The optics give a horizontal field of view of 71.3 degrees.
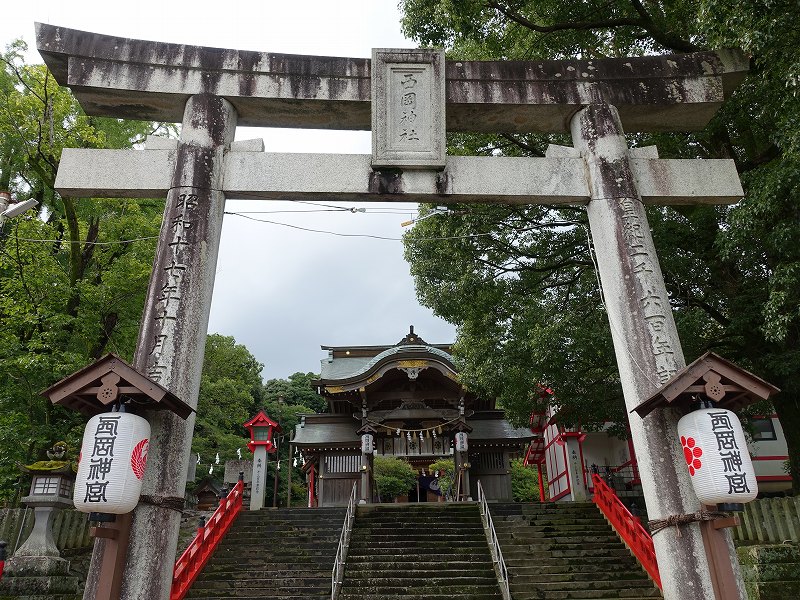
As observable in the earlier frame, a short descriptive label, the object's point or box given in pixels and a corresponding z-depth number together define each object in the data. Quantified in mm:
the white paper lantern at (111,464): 4445
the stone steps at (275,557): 9766
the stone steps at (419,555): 9547
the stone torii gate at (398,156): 5527
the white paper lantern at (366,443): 16594
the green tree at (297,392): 42569
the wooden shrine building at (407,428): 17031
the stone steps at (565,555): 9492
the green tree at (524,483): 26969
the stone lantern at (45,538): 7562
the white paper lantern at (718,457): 4586
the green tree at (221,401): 26094
